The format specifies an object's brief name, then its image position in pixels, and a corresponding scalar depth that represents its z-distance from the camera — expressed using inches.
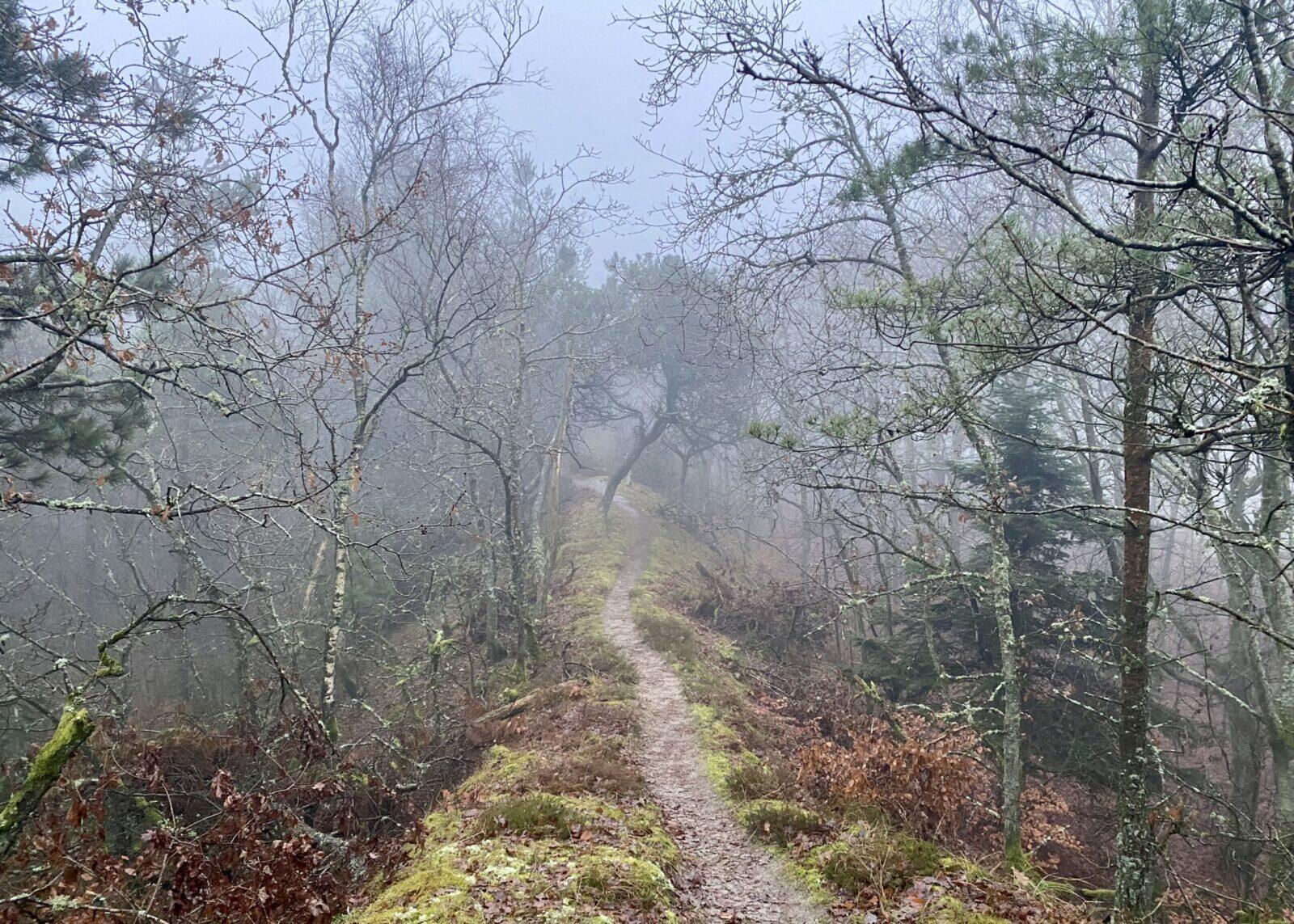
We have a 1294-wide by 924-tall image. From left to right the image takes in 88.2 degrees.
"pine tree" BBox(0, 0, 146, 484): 215.2
